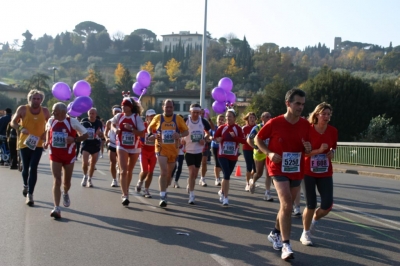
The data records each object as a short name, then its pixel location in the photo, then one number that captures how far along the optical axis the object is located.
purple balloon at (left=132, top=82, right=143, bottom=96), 21.19
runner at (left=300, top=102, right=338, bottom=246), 7.64
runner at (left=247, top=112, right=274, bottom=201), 12.11
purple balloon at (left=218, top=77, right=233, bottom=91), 22.70
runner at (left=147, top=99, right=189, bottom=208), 10.70
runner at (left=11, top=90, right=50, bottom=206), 10.24
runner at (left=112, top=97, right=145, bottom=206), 10.68
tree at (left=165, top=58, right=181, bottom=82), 165.38
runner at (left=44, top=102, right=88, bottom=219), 9.37
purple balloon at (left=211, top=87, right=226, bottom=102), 21.73
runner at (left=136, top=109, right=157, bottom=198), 12.05
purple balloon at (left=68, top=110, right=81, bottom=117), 16.93
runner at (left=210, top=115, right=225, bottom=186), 14.98
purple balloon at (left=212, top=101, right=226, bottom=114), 21.86
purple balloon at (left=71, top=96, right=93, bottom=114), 16.81
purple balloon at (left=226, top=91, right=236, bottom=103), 22.09
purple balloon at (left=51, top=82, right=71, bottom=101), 19.22
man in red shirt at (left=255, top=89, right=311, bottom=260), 6.77
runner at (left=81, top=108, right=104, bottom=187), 14.29
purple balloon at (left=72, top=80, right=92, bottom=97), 19.61
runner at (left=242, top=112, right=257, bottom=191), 13.36
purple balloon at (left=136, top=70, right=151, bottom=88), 20.72
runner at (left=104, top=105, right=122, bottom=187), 13.61
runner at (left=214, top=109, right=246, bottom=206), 11.02
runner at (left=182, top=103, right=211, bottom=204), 11.42
